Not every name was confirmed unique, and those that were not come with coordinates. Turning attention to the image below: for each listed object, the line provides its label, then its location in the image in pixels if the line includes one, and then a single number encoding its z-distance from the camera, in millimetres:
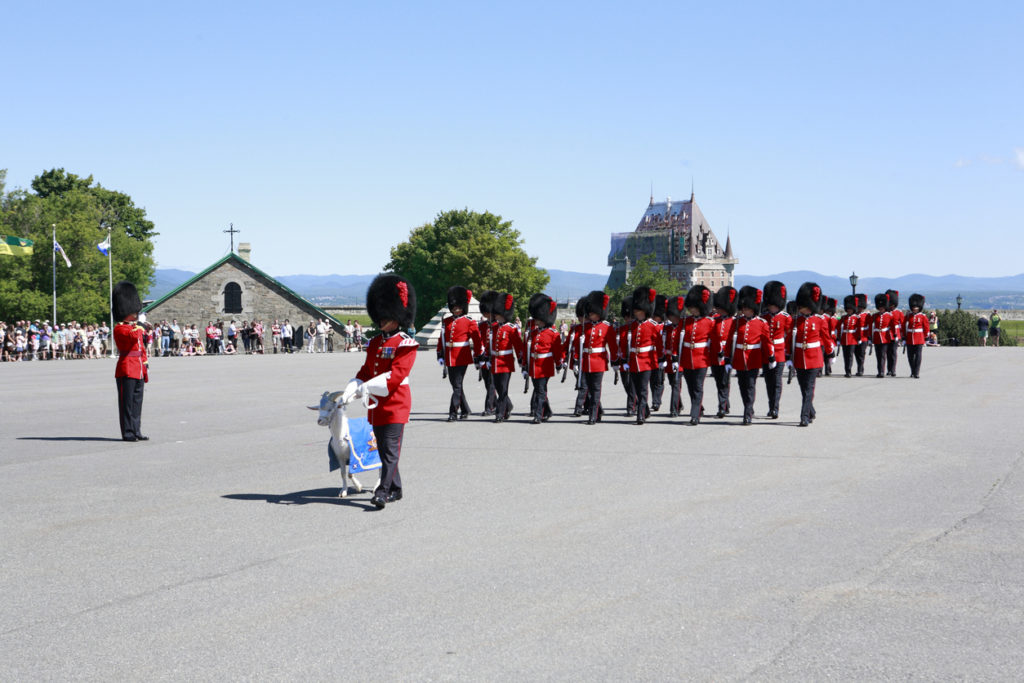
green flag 50500
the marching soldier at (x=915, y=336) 25297
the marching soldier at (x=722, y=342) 15867
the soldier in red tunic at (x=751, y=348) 15484
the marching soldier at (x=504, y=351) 15695
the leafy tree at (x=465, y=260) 82250
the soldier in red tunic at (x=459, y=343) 15906
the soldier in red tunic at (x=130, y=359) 13344
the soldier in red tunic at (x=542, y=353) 15398
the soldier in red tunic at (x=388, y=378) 8609
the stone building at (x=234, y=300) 60000
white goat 8961
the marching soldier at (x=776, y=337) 15555
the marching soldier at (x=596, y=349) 15047
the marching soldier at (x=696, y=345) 15430
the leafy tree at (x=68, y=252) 61906
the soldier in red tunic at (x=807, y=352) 14828
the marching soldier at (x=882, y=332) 26125
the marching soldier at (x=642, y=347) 15242
